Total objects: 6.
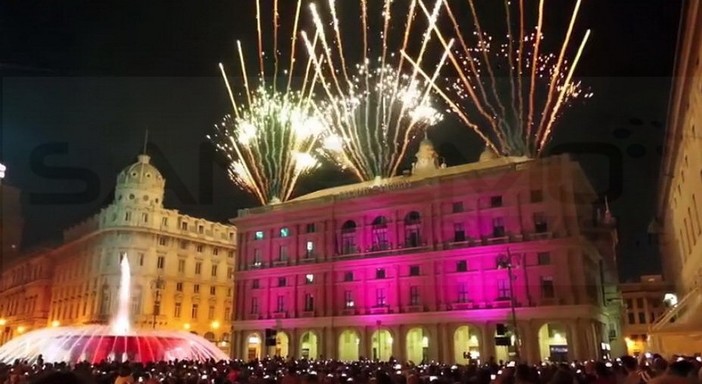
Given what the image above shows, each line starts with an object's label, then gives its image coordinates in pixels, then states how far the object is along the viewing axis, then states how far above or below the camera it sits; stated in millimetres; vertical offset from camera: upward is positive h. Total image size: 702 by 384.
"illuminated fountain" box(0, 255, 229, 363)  32522 +442
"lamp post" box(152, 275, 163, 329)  73812 +7508
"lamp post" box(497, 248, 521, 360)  44325 +7643
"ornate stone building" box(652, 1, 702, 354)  30812 +12052
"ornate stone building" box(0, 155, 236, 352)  73500 +11884
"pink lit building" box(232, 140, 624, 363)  49188 +7847
